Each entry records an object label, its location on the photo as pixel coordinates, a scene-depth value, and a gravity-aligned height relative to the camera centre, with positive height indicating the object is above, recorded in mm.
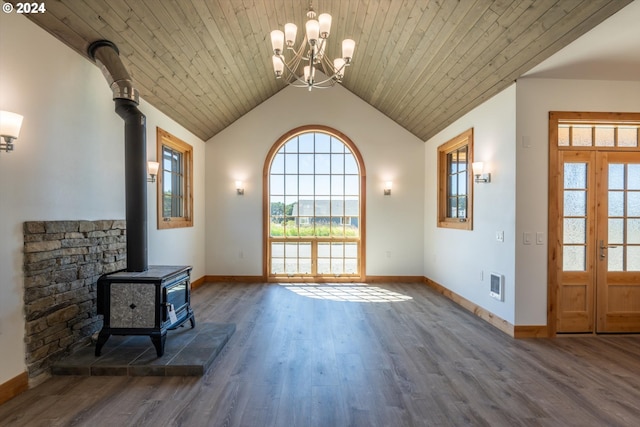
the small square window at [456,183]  4493 +446
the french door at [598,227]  3504 -193
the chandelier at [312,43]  2770 +1565
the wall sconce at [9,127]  2059 +558
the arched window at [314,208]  6227 +44
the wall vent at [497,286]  3621 -907
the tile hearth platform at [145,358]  2578 -1283
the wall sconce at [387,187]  6109 +453
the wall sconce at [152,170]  4105 +537
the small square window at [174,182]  4518 +464
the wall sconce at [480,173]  3953 +477
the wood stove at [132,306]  2711 -832
